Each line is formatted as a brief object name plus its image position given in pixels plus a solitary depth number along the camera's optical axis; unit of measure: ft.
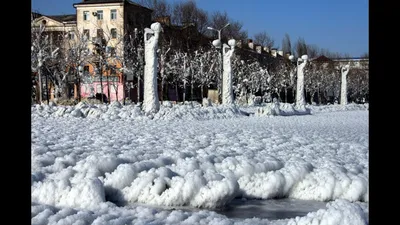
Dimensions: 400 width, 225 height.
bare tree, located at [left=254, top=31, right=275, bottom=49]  243.40
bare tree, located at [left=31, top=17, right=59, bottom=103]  104.65
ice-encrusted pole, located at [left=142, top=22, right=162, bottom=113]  60.90
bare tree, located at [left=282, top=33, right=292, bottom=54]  236.22
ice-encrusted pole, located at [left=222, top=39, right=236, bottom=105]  83.66
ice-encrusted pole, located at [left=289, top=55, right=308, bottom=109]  99.71
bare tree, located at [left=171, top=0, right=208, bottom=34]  148.66
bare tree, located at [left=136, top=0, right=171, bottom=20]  143.43
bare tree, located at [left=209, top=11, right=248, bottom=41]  157.89
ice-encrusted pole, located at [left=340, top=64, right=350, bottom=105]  117.39
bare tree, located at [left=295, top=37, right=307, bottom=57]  230.50
